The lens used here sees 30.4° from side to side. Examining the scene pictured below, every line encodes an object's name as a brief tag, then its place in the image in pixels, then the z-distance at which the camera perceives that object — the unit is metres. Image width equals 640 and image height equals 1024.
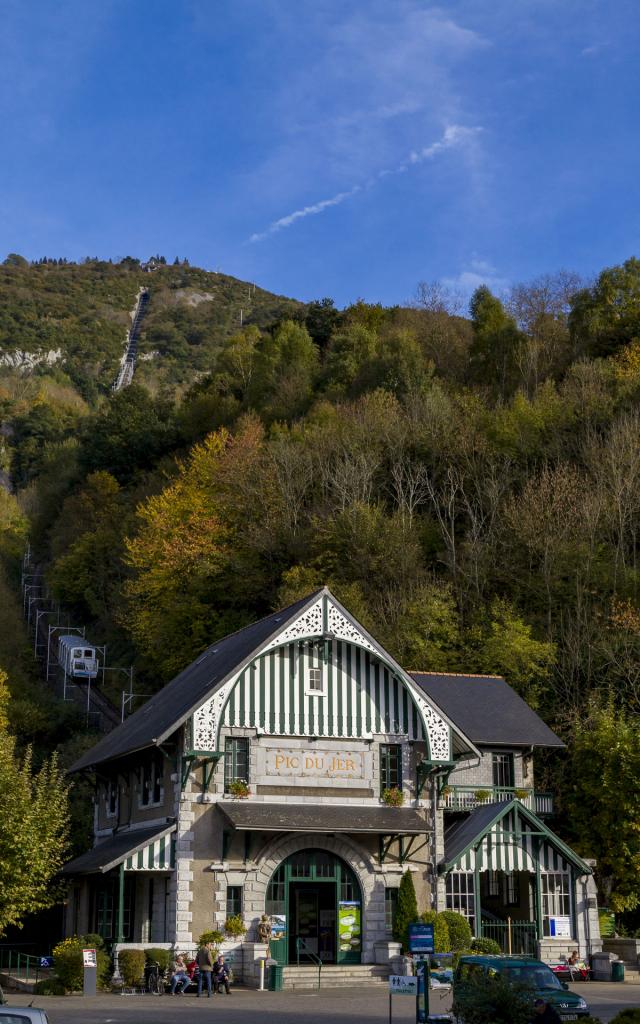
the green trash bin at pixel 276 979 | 28.34
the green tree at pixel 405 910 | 30.89
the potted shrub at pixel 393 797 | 32.12
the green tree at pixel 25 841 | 30.52
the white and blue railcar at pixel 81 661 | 67.88
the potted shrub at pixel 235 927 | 29.59
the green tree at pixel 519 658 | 44.06
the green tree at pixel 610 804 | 35.41
